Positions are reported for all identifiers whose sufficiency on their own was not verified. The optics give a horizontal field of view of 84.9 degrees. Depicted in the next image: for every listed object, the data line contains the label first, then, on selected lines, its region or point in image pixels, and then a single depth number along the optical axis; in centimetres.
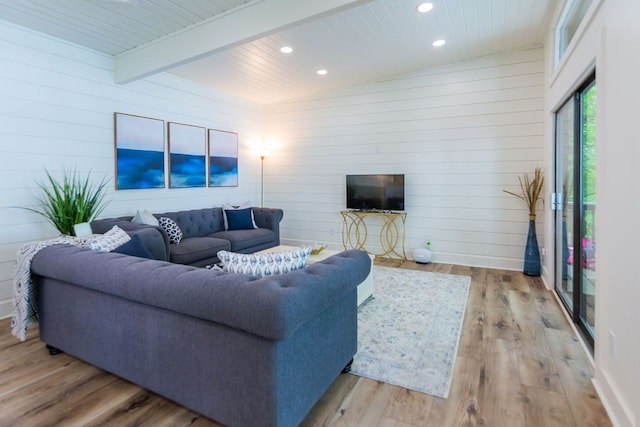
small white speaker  515
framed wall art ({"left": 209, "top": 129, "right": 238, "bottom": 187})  555
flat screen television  532
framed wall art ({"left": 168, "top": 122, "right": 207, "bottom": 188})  490
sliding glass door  264
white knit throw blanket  238
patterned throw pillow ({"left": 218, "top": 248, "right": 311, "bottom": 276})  187
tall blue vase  450
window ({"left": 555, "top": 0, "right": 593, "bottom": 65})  284
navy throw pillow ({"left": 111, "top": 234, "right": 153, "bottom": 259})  248
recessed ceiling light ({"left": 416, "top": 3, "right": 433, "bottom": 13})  337
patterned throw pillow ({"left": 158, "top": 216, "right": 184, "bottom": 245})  426
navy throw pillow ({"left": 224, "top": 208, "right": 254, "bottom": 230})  529
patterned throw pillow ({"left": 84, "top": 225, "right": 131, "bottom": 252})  237
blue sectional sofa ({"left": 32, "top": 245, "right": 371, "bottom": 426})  149
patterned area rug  226
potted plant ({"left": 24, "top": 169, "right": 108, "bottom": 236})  330
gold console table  554
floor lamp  670
